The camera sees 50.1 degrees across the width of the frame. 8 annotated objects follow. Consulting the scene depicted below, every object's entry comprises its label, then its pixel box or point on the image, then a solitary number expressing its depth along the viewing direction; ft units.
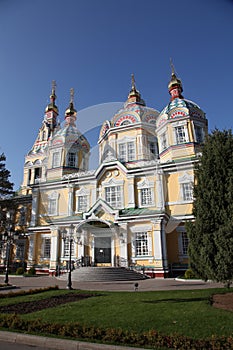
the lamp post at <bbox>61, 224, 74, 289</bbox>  80.70
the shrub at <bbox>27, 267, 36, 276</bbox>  83.25
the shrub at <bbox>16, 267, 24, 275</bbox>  83.65
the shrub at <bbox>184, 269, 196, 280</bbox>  60.40
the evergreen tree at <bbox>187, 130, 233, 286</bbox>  30.55
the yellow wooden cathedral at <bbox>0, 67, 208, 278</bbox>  73.56
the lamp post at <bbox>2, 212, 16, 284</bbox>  97.55
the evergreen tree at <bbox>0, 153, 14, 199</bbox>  99.50
